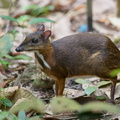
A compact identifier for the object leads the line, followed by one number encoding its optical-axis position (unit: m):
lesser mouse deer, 11.32
